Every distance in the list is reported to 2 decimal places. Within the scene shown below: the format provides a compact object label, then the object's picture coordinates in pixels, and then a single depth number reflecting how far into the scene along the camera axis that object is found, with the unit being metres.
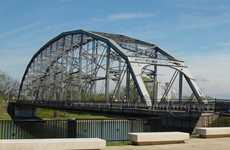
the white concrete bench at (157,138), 19.88
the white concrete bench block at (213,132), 23.44
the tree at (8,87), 157.02
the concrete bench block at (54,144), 16.09
